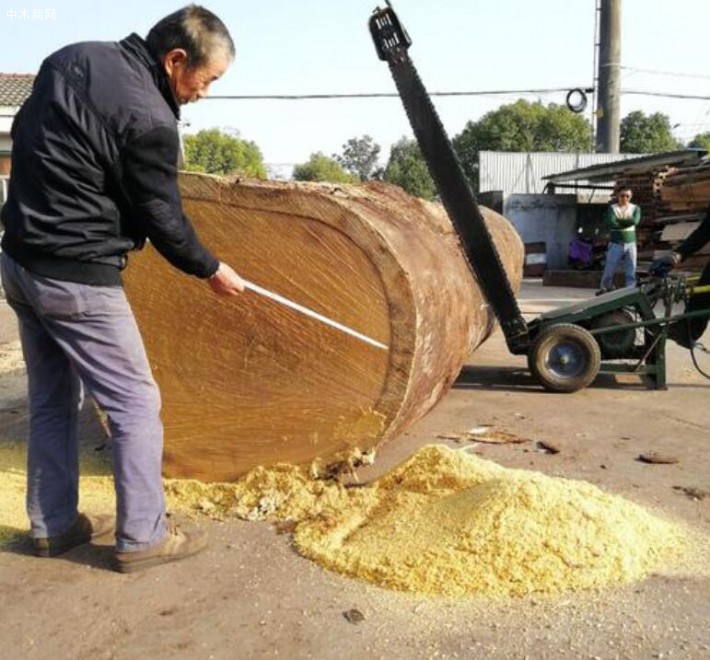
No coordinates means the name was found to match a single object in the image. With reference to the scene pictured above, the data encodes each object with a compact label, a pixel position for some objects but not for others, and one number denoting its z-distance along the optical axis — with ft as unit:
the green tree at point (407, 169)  177.47
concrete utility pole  71.31
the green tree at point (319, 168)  203.35
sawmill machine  16.10
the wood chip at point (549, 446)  14.30
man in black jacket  8.30
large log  10.94
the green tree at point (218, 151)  184.22
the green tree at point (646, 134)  180.45
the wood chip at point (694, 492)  11.83
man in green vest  36.94
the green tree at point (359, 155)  278.87
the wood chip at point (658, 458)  13.53
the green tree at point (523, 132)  169.37
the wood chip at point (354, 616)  8.23
